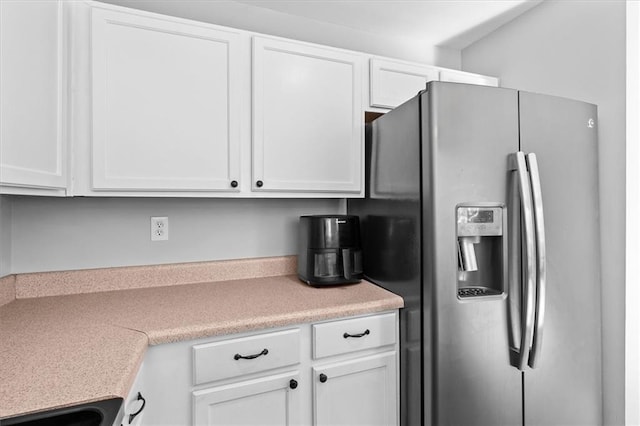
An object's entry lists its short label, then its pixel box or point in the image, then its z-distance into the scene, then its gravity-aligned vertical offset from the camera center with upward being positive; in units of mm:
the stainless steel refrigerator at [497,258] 1308 -186
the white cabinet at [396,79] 1853 +753
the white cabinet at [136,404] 929 -552
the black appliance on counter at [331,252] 1669 -191
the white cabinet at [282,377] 1148 -610
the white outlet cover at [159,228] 1745 -73
